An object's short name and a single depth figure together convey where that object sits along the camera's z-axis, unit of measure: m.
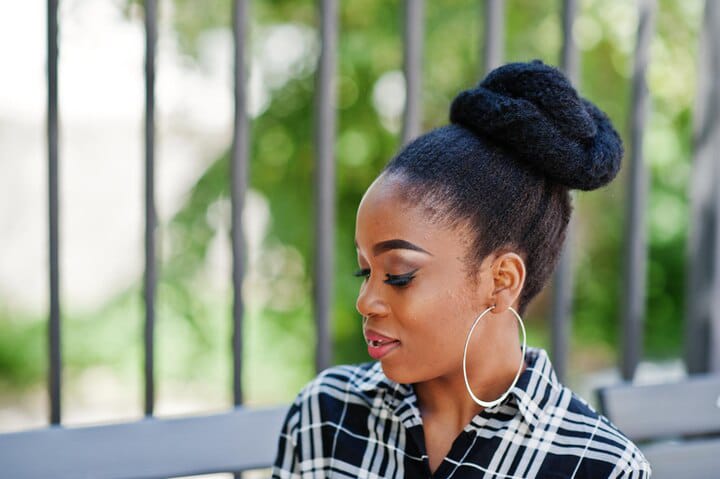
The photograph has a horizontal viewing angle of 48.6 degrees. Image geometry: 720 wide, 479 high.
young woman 1.13
